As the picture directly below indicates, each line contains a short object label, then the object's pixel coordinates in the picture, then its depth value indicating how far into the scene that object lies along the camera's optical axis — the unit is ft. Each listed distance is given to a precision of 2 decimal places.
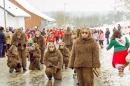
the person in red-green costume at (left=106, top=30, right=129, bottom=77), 30.47
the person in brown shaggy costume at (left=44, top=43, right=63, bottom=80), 34.40
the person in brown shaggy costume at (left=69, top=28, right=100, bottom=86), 24.76
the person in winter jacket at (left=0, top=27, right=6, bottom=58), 56.08
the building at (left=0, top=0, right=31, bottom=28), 136.41
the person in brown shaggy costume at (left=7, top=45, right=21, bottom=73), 40.01
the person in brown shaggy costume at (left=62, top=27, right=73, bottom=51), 53.57
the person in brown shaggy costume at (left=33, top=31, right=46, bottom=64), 46.92
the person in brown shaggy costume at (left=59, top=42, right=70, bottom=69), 42.54
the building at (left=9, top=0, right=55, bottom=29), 178.60
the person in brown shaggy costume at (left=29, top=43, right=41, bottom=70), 41.86
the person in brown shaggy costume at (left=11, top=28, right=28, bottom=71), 40.91
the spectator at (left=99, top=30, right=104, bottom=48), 85.81
